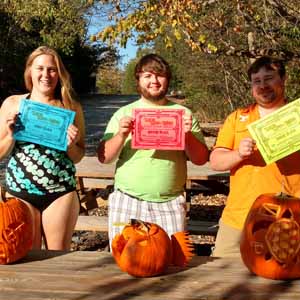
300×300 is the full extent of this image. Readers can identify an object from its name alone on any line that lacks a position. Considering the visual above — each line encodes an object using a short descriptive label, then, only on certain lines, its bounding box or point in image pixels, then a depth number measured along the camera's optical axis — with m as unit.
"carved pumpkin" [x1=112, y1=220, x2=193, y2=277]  2.35
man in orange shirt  2.93
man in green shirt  3.17
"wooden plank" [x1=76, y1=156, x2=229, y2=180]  5.61
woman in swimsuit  3.18
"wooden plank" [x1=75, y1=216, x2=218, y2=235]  5.11
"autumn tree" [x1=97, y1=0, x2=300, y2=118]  6.21
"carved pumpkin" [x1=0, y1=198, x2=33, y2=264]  2.51
